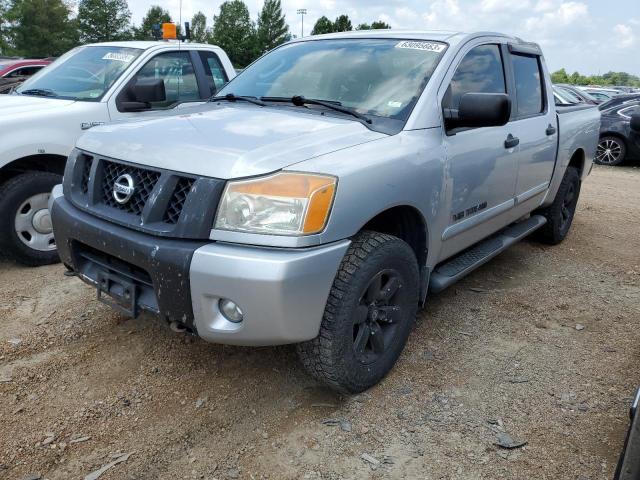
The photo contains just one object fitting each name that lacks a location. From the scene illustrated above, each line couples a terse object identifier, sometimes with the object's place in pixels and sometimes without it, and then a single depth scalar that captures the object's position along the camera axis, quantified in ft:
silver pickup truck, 7.31
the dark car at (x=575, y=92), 36.67
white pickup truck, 13.66
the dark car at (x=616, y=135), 38.70
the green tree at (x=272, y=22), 272.10
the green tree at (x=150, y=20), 200.46
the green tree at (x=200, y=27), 276.04
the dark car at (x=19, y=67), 33.22
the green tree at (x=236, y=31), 241.76
